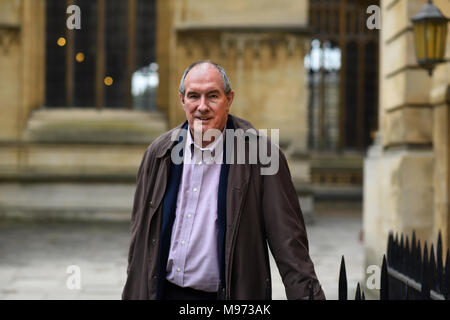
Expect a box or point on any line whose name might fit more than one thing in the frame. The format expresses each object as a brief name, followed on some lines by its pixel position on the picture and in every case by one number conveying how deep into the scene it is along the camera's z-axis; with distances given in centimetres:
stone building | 2450
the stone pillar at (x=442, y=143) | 1127
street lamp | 1059
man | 517
